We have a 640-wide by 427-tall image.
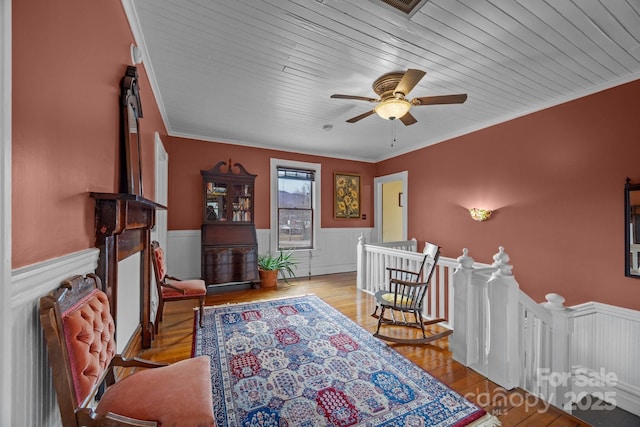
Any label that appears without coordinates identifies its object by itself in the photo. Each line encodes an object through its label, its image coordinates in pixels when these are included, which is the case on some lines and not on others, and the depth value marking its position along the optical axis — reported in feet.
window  17.43
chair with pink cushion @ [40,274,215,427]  2.98
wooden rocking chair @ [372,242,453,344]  8.31
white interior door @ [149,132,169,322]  10.29
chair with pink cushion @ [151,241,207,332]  8.87
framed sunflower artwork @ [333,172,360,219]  19.16
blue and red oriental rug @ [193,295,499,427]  5.35
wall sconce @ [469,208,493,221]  12.35
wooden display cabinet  13.68
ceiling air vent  5.56
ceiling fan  7.59
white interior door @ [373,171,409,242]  17.44
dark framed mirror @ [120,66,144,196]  5.81
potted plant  14.87
